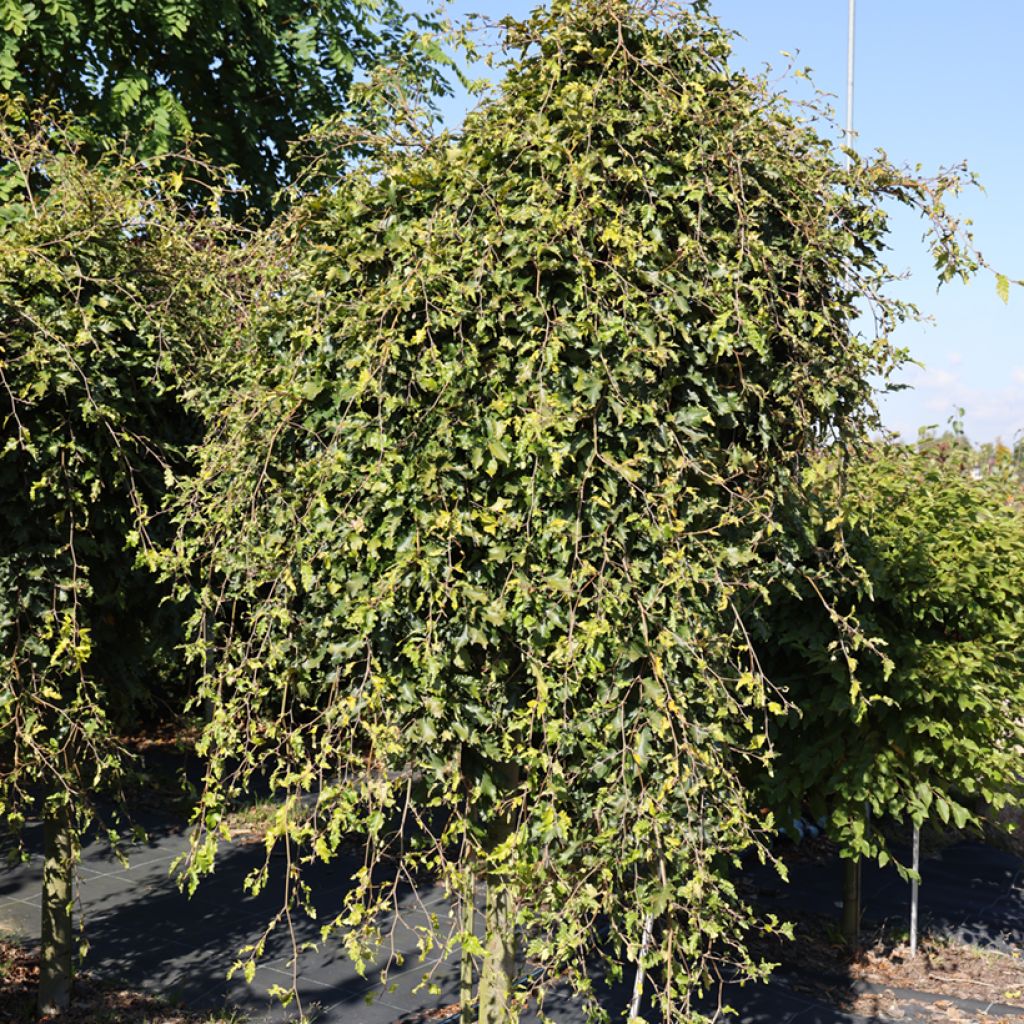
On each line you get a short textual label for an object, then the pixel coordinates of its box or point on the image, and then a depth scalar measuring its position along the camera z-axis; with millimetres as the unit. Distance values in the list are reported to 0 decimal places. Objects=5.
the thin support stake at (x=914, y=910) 7262
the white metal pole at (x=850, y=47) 15609
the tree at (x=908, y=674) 6363
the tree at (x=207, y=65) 9602
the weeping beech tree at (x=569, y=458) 3232
